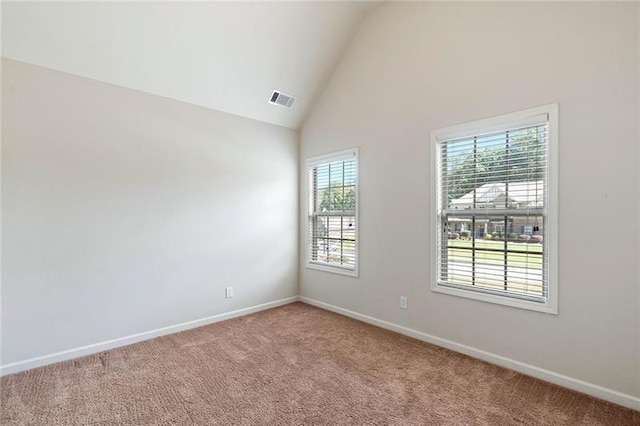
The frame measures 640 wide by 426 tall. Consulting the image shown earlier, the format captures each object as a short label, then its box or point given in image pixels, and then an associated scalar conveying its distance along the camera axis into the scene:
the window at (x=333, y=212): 3.80
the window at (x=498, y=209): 2.36
